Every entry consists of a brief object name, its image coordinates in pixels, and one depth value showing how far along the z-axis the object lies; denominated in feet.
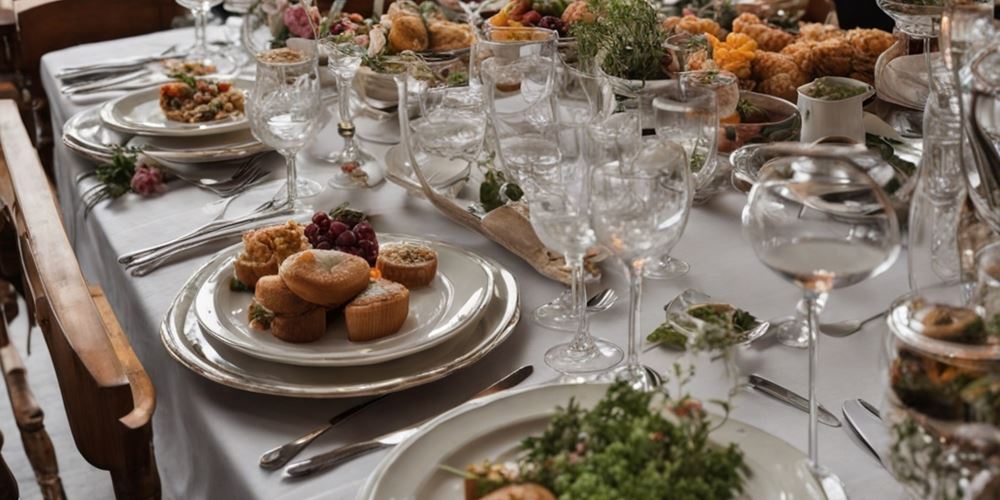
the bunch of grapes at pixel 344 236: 4.54
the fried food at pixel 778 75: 6.25
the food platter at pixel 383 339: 3.88
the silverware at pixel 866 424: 3.38
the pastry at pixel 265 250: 4.43
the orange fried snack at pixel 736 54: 6.29
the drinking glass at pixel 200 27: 8.28
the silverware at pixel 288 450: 3.44
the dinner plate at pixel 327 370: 3.74
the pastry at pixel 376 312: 4.00
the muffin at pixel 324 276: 3.94
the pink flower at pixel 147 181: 5.76
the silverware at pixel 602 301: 4.39
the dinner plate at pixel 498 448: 2.97
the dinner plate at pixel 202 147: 6.05
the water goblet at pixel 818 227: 3.06
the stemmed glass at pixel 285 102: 5.40
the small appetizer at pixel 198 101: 6.59
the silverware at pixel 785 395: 3.56
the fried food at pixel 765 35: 6.92
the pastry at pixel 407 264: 4.45
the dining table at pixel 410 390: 3.45
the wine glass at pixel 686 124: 4.52
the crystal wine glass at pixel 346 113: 5.88
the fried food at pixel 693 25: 6.97
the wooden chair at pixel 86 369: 3.73
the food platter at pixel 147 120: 6.35
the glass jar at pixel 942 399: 2.38
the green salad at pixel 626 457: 2.57
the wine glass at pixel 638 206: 3.32
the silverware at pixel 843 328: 4.12
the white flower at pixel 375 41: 6.05
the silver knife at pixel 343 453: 3.37
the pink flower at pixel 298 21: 7.41
